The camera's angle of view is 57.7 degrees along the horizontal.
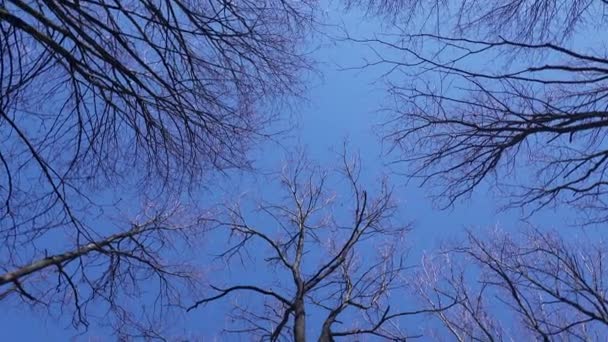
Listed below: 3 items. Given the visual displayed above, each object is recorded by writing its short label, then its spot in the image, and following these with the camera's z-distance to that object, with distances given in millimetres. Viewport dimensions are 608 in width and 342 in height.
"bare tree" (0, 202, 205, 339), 5017
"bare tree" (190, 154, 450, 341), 7680
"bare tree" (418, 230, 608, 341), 5919
